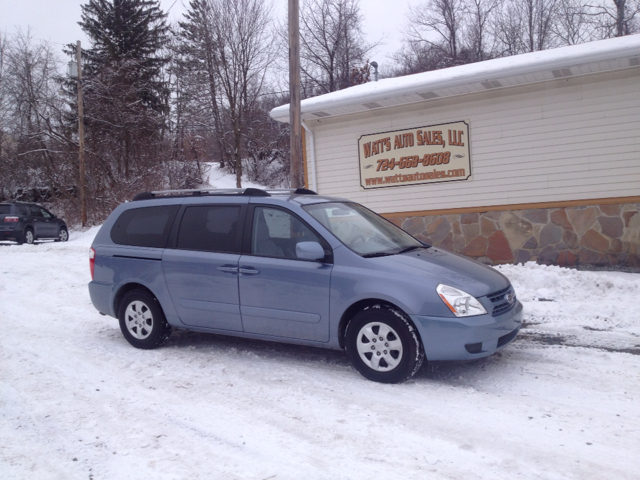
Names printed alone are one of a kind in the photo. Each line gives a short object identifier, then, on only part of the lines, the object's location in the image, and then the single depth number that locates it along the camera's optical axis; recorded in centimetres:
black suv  1930
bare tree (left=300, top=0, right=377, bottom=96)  3265
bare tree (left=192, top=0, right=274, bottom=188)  3139
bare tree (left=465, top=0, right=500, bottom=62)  3286
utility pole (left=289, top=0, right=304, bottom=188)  965
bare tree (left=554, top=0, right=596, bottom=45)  2849
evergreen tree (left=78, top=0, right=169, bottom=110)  3078
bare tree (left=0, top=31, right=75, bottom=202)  2848
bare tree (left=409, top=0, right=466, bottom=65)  3375
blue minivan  460
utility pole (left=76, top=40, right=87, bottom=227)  2334
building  955
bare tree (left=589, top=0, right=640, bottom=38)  2600
